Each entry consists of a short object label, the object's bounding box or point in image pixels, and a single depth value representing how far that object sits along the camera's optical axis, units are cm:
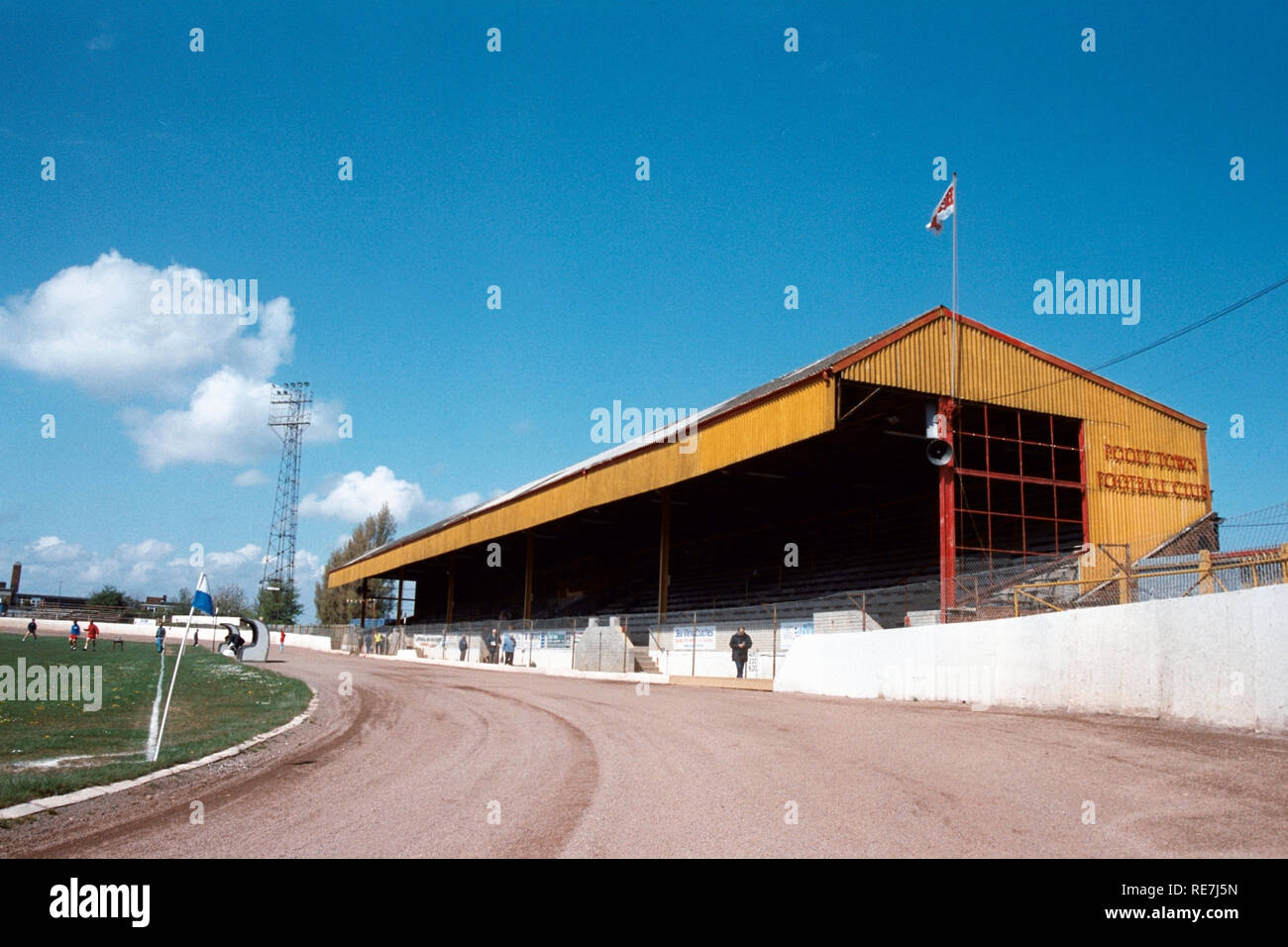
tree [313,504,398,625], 10369
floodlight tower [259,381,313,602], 7844
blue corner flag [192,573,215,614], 1141
